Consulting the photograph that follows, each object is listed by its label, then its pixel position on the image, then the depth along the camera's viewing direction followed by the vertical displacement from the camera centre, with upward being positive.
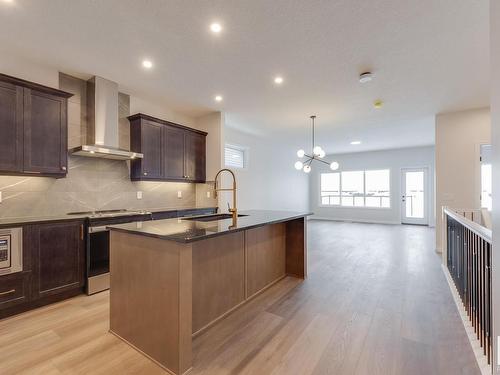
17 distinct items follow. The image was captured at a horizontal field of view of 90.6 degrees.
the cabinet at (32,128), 2.59 +0.69
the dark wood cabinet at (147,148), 3.93 +0.67
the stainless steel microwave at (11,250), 2.36 -0.59
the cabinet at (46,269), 2.44 -0.85
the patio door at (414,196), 8.48 -0.26
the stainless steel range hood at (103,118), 3.39 +1.01
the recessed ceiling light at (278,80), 3.40 +1.53
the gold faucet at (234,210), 2.61 -0.23
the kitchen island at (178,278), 1.64 -0.73
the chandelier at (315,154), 4.69 +0.66
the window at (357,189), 9.17 -0.01
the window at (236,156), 6.20 +0.86
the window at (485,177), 4.56 +0.21
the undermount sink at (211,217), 2.83 -0.34
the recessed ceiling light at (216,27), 2.32 +1.54
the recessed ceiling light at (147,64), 2.97 +1.54
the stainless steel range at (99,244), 2.95 -0.68
